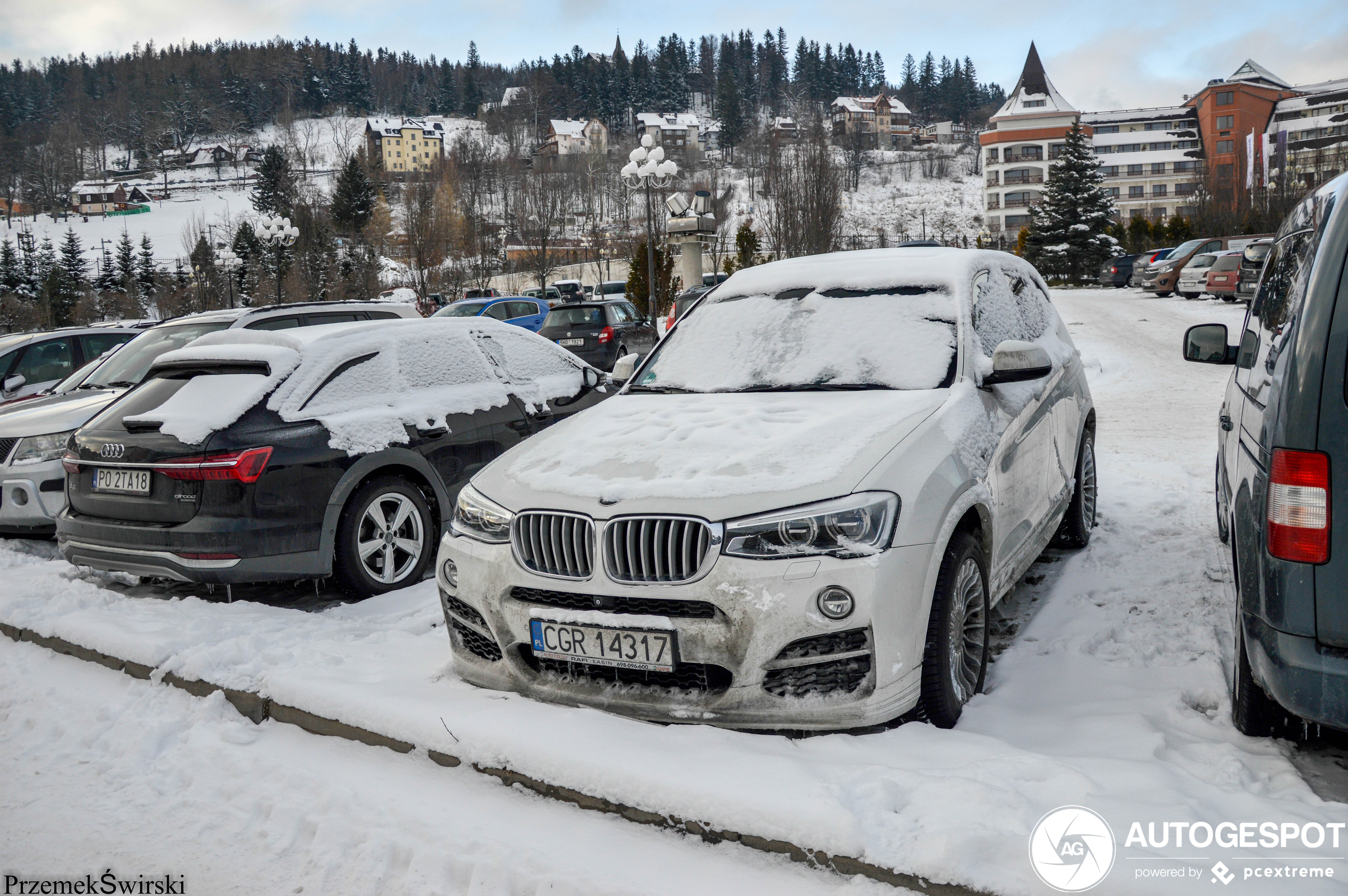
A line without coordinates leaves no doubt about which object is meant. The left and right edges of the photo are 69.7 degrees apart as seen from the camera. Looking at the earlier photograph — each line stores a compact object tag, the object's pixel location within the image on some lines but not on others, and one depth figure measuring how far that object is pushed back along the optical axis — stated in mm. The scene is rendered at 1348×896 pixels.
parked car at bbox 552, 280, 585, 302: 42444
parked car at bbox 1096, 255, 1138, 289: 42719
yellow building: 156000
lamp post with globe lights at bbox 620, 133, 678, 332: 25297
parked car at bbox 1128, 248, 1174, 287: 37531
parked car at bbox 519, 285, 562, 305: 49547
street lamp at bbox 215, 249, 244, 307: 39719
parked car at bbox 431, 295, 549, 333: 23469
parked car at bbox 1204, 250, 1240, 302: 25984
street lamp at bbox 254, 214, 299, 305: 33875
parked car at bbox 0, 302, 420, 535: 7484
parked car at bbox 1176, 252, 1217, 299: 28078
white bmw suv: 2994
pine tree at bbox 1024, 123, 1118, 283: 49562
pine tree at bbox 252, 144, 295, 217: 85000
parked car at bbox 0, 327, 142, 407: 10953
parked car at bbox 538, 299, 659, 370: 20266
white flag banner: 60438
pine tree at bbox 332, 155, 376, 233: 82875
